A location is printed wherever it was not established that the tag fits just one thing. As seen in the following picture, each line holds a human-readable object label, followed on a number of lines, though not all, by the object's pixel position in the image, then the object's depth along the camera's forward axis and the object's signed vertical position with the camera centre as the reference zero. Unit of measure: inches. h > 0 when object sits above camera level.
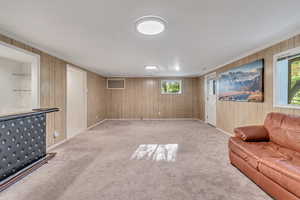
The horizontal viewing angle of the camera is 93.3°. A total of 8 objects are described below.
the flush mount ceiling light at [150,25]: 74.2 +41.5
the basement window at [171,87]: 293.7 +24.6
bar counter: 74.9 -24.9
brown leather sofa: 57.2 -27.9
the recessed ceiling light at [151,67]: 192.4 +44.6
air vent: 294.0 +31.2
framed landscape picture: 122.5 +15.8
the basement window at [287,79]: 91.4 +13.6
